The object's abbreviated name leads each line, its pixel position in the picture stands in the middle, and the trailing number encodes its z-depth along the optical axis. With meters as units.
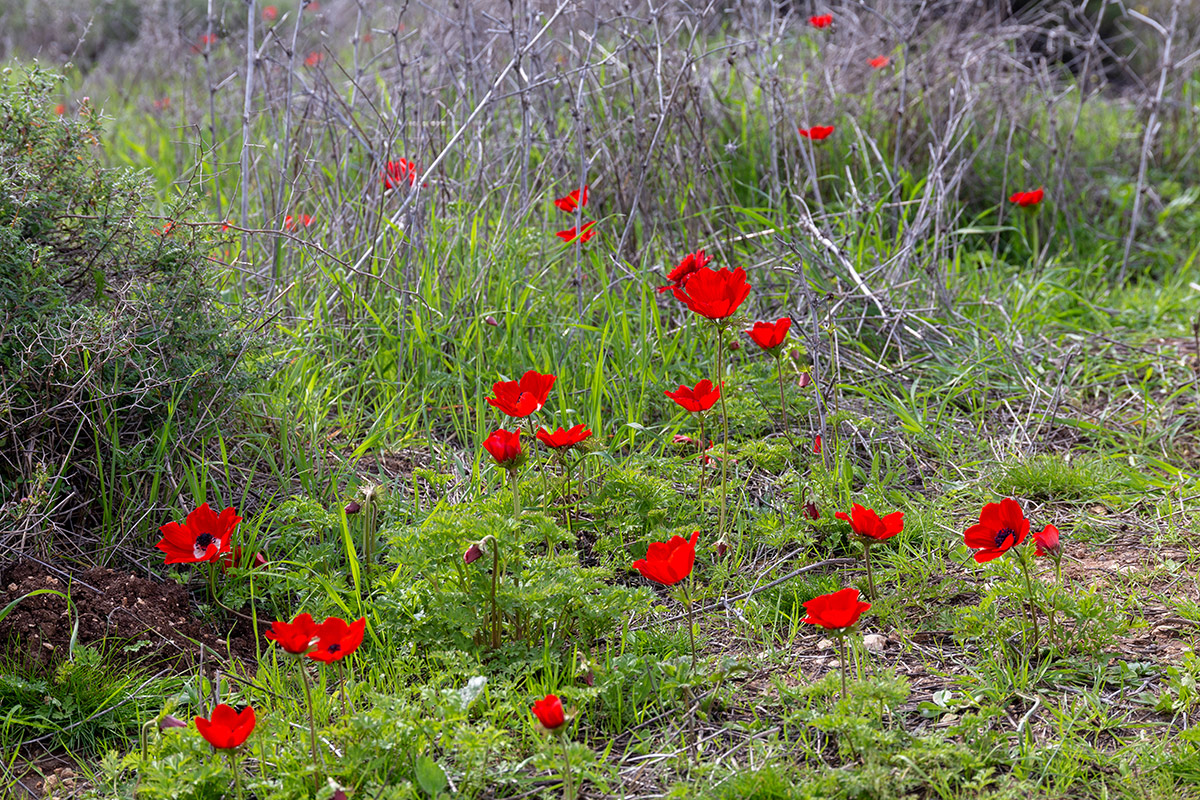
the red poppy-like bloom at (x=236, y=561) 4.36
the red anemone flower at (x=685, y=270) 4.96
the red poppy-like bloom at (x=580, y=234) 5.86
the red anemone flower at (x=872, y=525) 3.63
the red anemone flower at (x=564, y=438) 4.02
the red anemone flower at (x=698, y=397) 4.42
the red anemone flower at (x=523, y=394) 4.11
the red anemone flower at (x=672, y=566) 3.38
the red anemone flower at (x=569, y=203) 6.06
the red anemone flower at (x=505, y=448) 3.66
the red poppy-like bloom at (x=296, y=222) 6.05
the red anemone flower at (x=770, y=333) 4.64
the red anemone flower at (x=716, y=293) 4.30
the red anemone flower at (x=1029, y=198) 7.11
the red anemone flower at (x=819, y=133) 6.78
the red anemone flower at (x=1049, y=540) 3.64
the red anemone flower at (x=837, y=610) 3.17
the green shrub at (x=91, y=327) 4.19
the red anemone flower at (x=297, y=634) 2.93
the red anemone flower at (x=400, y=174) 5.92
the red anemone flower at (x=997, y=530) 3.58
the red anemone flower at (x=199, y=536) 3.82
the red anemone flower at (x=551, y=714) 2.82
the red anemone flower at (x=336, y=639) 3.03
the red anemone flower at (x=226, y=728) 2.84
